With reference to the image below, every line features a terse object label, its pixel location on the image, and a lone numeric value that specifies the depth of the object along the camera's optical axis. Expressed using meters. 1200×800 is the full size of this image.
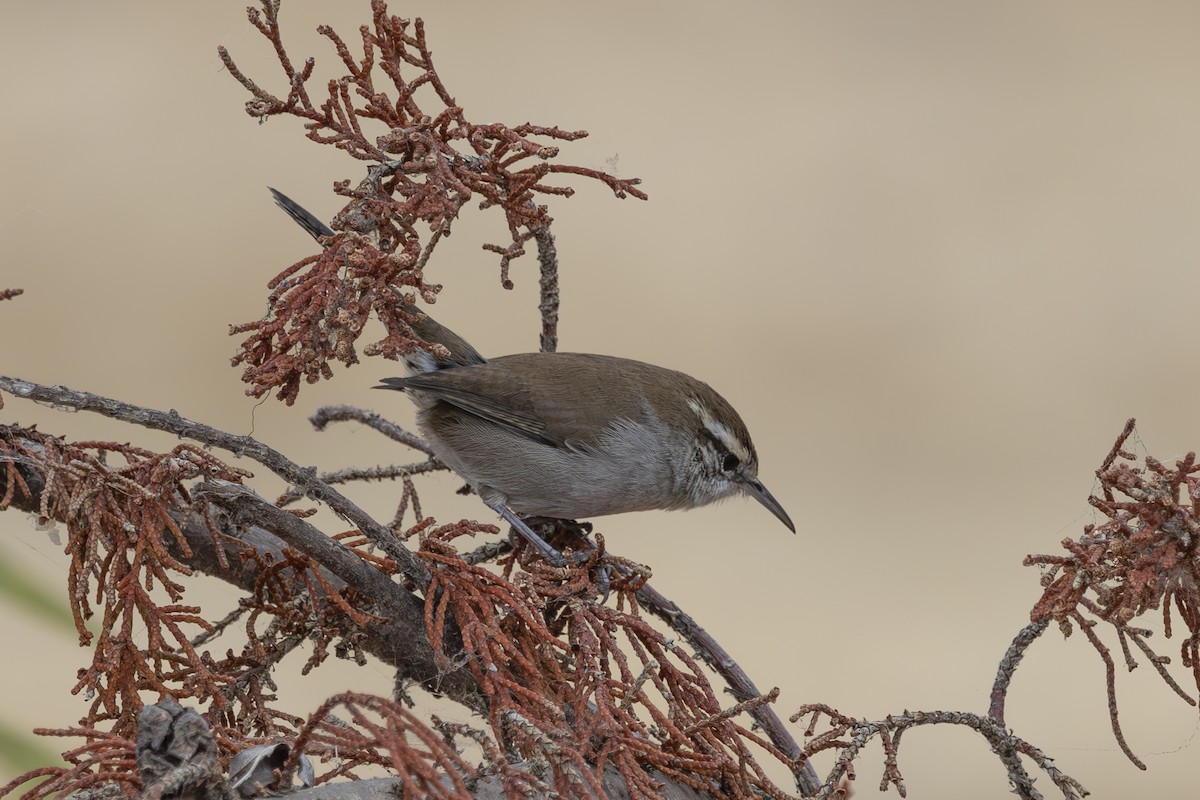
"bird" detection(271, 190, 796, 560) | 4.63
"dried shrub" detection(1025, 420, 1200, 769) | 3.97
